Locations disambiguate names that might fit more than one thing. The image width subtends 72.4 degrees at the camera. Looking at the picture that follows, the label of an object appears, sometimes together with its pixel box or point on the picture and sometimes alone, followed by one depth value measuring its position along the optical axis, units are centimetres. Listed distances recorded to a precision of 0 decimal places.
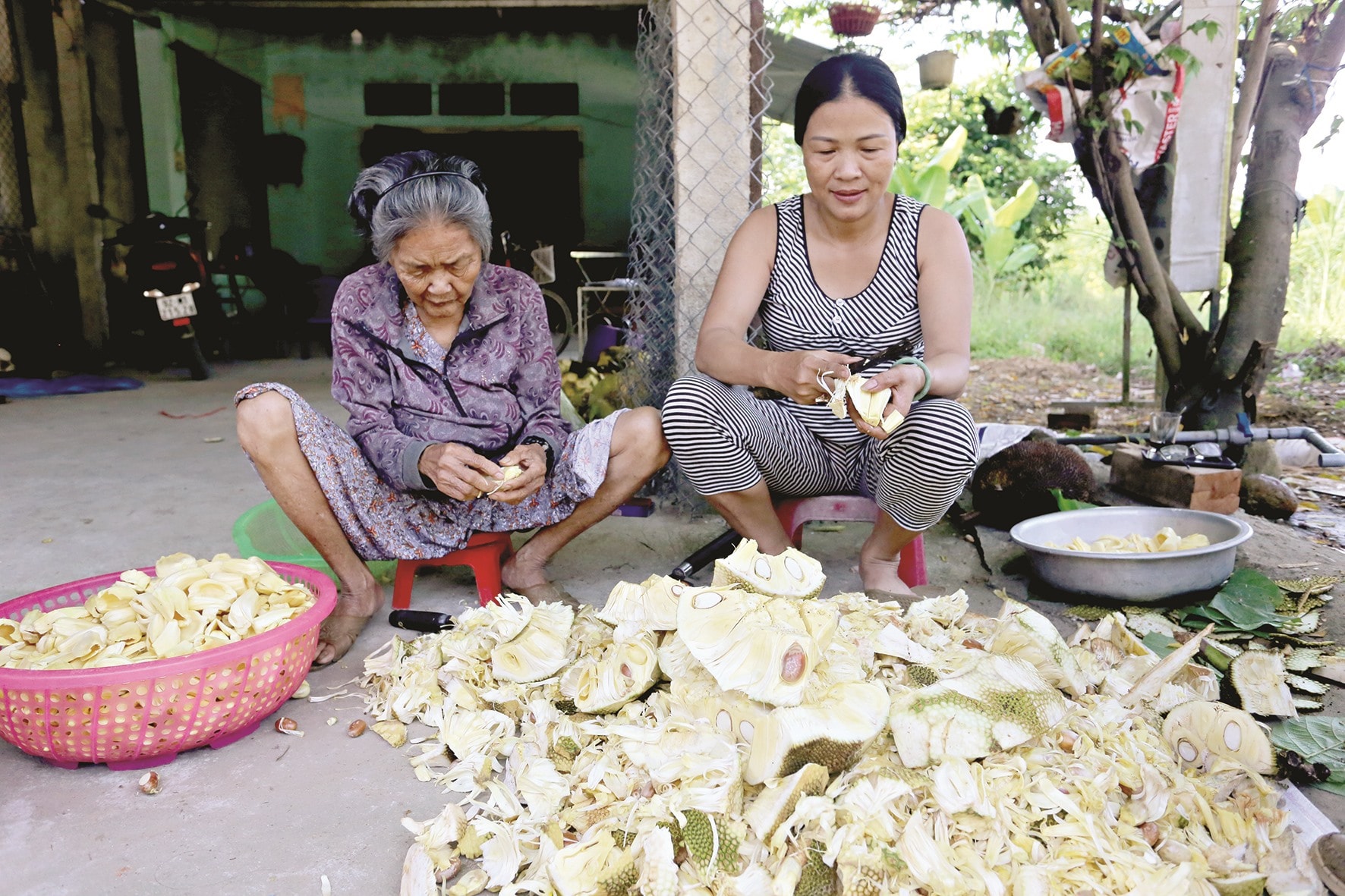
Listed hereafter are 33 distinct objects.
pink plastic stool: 249
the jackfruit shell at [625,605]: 180
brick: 291
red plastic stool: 233
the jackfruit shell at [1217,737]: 148
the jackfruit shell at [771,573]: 171
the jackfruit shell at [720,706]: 146
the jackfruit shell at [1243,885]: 122
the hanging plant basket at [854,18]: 589
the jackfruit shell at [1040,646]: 166
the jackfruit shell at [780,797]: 131
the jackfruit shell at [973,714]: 142
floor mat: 571
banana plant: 859
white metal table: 675
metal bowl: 219
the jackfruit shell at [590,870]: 126
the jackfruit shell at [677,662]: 164
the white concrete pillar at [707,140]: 296
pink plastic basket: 146
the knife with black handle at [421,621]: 213
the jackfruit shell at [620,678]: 168
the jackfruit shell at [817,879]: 124
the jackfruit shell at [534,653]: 183
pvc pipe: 308
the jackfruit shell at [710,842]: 128
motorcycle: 654
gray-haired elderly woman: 205
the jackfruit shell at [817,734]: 136
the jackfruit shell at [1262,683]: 172
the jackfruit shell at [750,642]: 145
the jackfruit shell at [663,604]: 176
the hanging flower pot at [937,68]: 692
